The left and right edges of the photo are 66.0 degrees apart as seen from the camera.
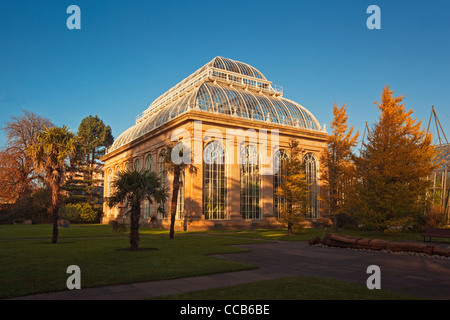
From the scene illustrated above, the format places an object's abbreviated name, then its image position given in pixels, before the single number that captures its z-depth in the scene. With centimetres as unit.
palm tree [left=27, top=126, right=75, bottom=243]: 2270
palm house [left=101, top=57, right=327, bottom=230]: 3925
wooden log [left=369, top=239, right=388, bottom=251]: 1873
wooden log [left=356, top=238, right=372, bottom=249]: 1938
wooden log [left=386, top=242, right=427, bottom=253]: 1748
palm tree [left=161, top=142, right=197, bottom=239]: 2798
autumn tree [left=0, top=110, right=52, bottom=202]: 5556
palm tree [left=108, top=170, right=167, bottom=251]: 1895
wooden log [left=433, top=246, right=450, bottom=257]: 1628
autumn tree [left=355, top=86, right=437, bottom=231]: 3016
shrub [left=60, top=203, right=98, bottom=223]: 6419
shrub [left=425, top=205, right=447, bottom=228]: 3441
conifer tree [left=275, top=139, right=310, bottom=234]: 3434
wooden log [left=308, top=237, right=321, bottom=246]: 2158
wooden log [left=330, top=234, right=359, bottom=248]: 1984
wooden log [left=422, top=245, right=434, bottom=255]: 1688
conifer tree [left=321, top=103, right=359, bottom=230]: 4019
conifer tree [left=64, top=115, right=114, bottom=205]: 7181
